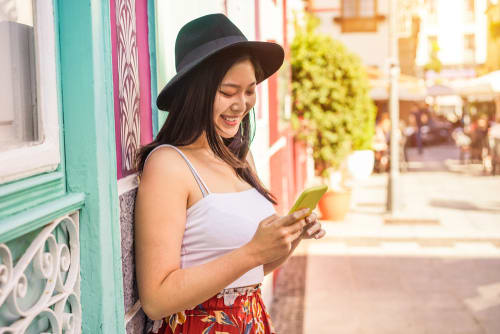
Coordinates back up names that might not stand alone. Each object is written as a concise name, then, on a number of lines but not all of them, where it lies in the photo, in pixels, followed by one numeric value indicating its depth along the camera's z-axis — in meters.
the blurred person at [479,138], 18.09
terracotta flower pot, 10.89
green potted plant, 10.90
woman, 1.79
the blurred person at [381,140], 18.28
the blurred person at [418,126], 23.67
